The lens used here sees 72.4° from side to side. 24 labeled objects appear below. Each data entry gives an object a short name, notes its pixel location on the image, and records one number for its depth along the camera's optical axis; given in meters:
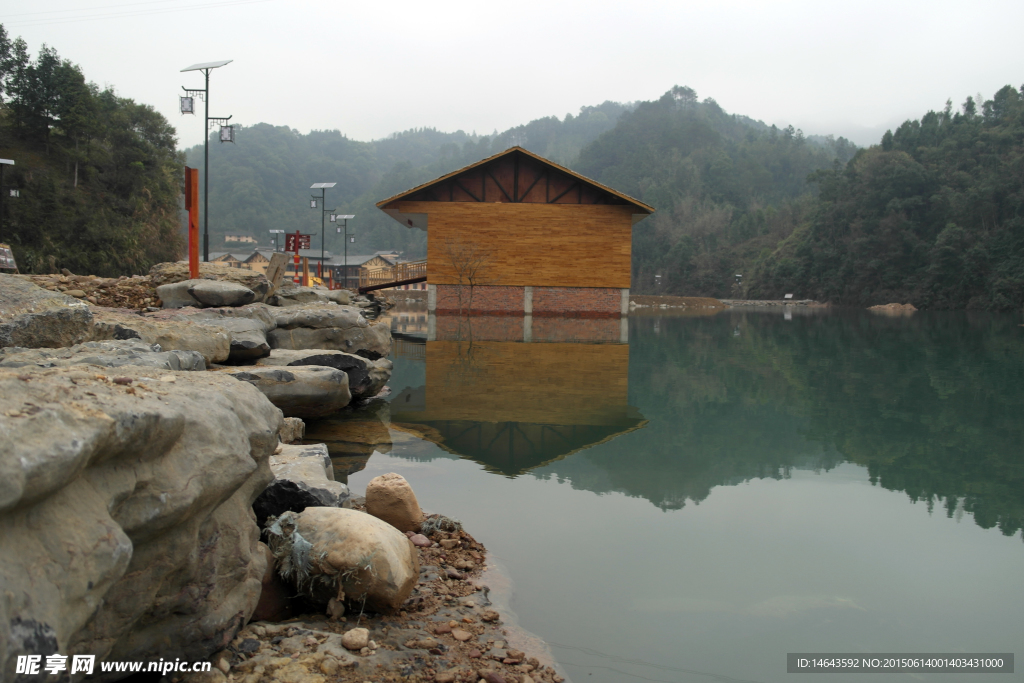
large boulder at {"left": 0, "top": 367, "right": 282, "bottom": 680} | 1.85
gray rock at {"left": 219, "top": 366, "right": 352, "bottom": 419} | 7.05
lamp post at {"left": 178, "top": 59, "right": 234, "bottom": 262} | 23.89
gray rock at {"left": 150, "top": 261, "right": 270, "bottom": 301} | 12.48
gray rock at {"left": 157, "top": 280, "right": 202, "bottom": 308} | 11.00
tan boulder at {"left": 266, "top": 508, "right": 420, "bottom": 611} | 3.19
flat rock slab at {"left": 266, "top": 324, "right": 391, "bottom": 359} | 10.82
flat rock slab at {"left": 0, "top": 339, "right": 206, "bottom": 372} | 4.21
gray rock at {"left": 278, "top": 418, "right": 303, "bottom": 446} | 6.22
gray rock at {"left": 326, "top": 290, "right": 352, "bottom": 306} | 22.50
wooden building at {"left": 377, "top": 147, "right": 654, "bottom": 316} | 27.72
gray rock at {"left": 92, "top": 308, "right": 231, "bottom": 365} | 6.74
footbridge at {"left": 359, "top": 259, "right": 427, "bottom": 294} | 31.77
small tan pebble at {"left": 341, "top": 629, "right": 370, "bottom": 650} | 2.87
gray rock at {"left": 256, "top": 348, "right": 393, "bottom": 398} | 8.30
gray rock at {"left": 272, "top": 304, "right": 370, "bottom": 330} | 11.23
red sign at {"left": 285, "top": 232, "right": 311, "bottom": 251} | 30.88
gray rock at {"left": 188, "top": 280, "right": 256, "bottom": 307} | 10.90
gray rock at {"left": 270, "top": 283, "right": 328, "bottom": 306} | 15.11
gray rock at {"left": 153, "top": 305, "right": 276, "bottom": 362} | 8.12
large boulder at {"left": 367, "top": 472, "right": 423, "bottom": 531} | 4.44
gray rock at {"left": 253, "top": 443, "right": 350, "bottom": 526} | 3.93
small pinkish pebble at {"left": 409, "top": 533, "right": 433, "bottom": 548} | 4.22
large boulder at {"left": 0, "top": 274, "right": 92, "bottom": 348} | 5.55
